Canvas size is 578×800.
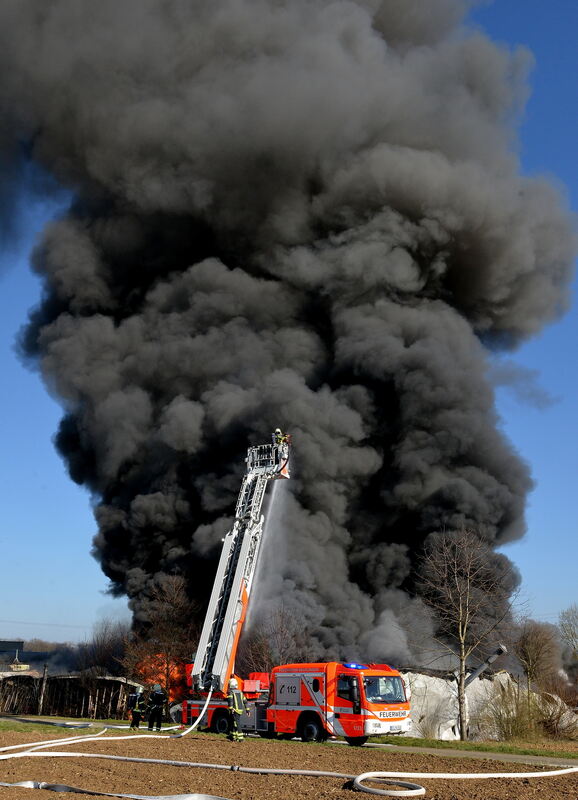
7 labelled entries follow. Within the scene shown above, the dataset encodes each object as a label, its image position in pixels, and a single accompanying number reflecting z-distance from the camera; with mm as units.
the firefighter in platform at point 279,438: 22498
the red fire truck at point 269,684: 16406
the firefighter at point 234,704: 16047
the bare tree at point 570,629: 49588
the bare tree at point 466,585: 24453
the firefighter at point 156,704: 18406
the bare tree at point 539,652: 39656
